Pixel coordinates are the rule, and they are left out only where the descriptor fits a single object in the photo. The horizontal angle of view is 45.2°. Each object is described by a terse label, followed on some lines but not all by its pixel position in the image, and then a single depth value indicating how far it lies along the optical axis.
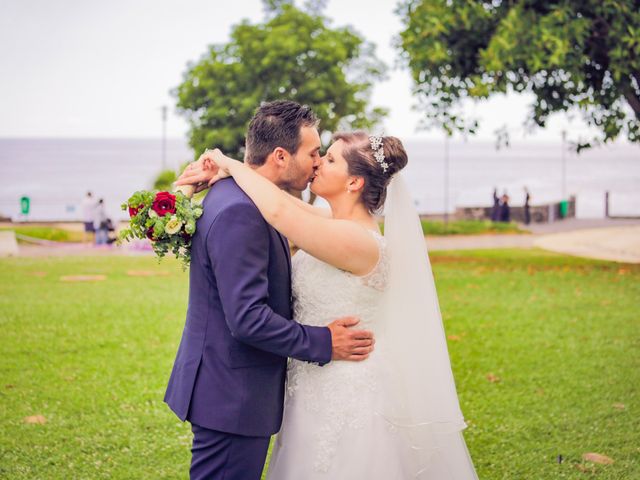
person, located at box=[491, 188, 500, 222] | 35.59
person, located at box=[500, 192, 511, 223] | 34.95
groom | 3.26
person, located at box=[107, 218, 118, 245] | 25.92
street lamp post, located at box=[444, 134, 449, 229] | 33.00
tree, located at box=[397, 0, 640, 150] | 15.19
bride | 3.76
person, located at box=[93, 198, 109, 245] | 25.19
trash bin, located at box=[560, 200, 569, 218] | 39.48
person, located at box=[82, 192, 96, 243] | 25.83
